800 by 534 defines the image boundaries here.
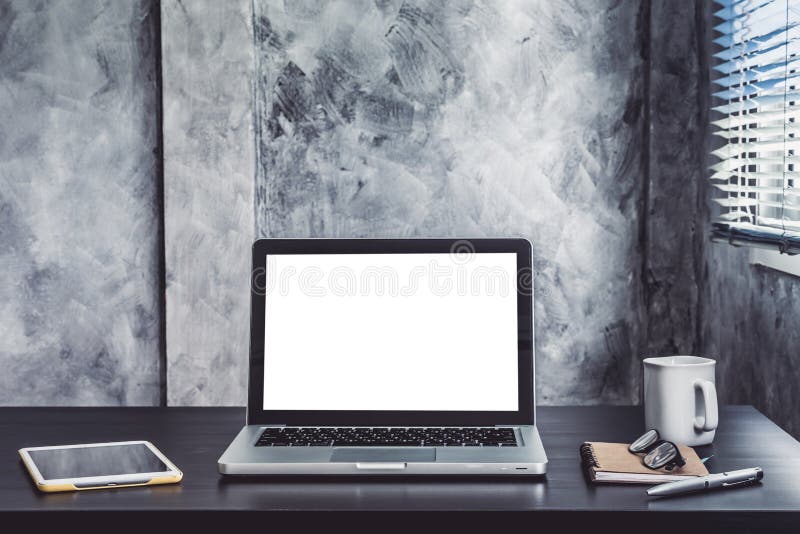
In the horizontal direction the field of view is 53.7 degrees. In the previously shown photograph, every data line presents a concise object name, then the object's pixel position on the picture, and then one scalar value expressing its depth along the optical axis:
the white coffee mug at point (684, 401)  1.20
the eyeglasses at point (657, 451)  1.08
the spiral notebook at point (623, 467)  1.06
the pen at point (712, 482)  1.01
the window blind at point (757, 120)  1.57
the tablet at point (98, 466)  1.04
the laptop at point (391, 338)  1.26
